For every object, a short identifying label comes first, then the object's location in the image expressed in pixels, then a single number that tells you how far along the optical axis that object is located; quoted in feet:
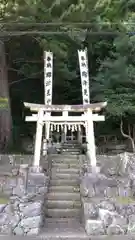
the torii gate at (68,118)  15.83
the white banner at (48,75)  19.11
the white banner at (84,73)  18.77
